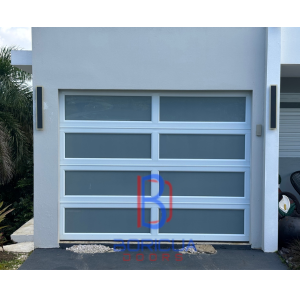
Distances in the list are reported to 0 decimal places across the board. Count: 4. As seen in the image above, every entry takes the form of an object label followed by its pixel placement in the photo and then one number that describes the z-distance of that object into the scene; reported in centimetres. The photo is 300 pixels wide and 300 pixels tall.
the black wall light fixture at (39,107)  487
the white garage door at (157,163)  510
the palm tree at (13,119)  830
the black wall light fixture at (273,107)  482
